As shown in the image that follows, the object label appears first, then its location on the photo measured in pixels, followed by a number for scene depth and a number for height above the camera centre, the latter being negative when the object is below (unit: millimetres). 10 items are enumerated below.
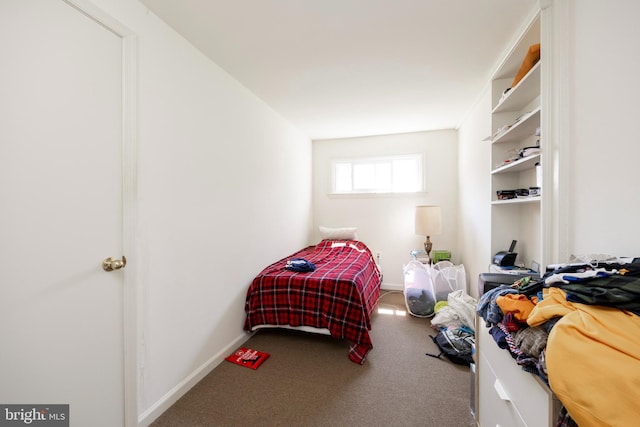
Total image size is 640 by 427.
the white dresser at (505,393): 729 -670
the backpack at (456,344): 1956 -1130
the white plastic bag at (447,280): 2922 -821
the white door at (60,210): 937 +13
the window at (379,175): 3891 +638
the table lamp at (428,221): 3289 -113
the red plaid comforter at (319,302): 2070 -810
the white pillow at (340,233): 3811 -322
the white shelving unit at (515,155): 1676 +496
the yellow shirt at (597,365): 485 -335
